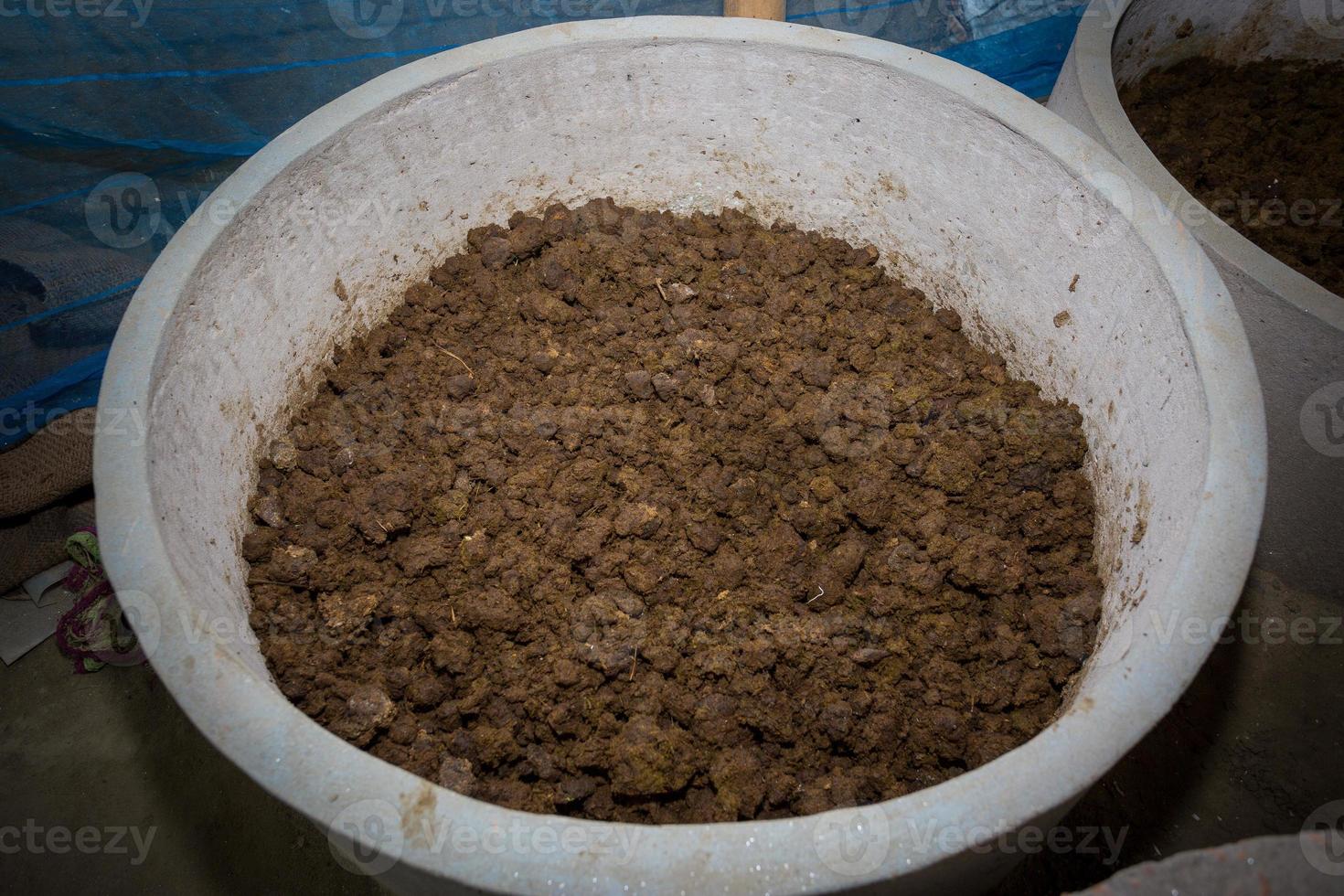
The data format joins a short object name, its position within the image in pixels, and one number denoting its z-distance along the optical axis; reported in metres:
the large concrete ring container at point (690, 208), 0.90
